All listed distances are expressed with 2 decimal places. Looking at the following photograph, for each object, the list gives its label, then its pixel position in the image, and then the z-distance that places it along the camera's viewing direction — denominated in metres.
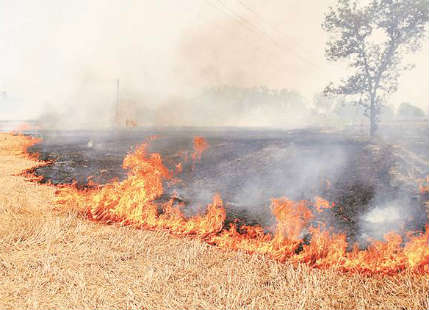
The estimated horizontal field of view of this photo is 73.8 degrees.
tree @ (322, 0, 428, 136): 20.73
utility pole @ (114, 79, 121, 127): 56.03
